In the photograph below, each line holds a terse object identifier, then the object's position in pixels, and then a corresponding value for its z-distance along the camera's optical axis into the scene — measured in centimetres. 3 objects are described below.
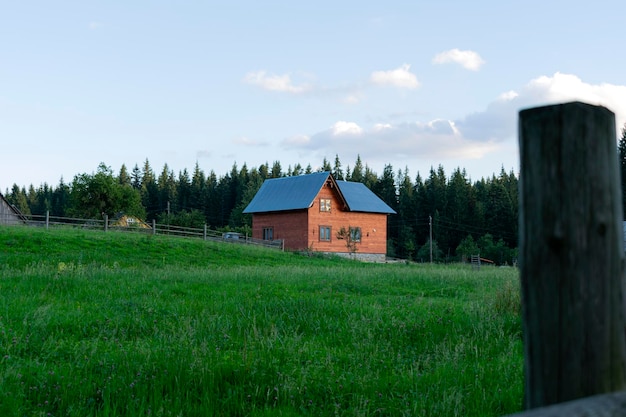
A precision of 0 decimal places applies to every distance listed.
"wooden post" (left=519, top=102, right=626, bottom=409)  211
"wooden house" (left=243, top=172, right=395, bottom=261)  5150
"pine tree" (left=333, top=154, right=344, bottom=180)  11144
